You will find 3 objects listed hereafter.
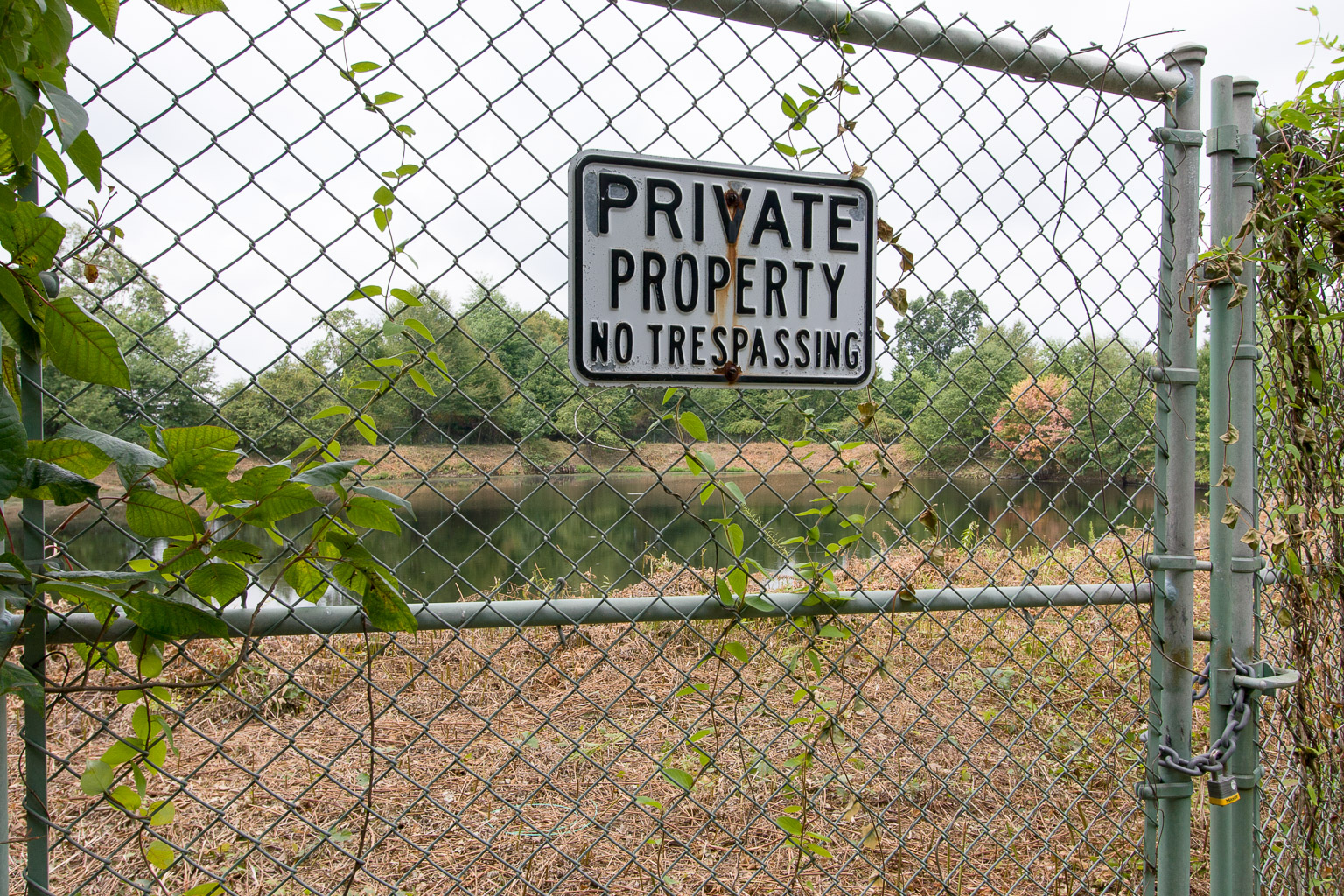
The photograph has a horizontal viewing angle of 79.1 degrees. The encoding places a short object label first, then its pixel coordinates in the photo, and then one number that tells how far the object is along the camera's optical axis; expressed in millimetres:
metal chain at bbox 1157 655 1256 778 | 1593
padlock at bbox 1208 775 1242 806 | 1606
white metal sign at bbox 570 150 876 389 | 1266
